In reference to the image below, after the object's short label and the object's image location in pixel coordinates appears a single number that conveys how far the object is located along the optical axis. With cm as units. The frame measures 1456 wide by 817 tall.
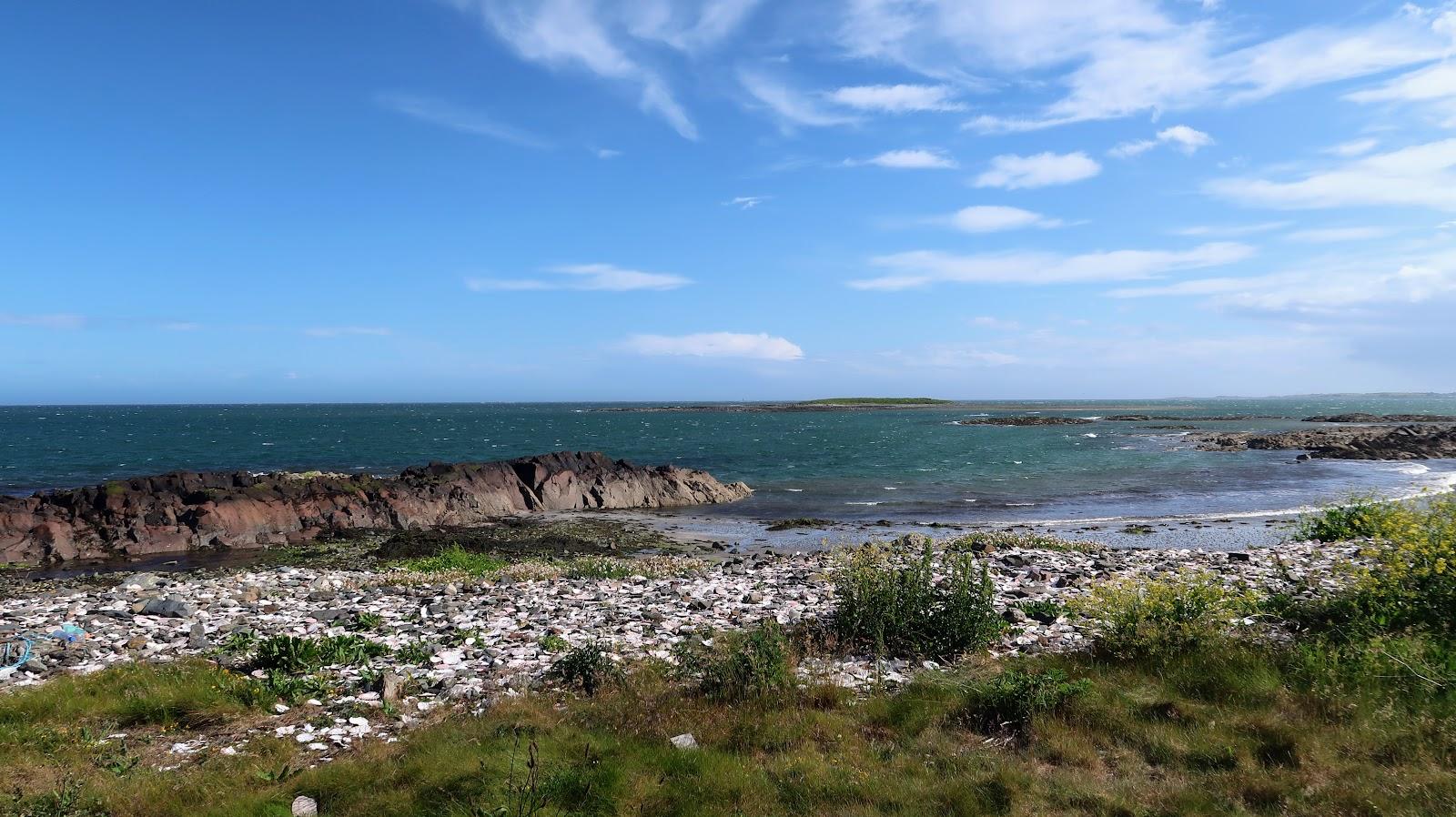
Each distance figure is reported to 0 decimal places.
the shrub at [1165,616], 891
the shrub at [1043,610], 1184
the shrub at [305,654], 955
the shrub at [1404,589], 823
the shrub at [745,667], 832
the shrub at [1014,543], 2156
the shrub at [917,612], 1012
